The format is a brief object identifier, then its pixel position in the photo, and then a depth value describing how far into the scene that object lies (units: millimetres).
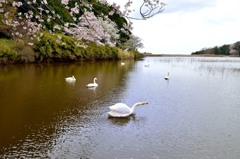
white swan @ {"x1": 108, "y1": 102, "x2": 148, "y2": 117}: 6968
